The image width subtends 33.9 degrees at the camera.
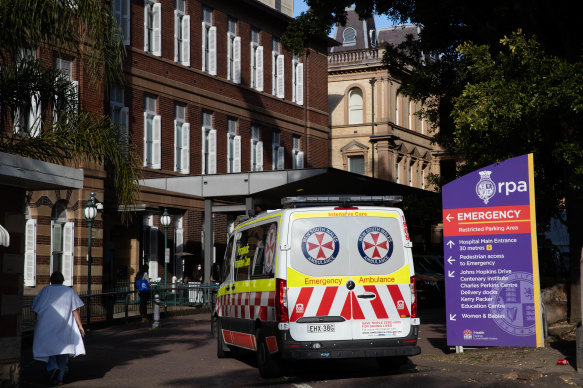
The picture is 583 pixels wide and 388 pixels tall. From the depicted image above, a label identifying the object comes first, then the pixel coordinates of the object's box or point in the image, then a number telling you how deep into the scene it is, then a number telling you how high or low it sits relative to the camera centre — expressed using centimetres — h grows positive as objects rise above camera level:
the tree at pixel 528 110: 1541 +286
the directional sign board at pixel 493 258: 1410 +39
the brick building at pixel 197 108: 3509 +750
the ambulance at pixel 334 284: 1236 +0
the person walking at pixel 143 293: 2602 -22
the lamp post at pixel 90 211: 2580 +201
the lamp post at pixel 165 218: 3164 +222
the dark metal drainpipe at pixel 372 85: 6456 +1352
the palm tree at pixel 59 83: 1382 +316
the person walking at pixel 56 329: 1236 -56
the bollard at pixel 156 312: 2323 -65
